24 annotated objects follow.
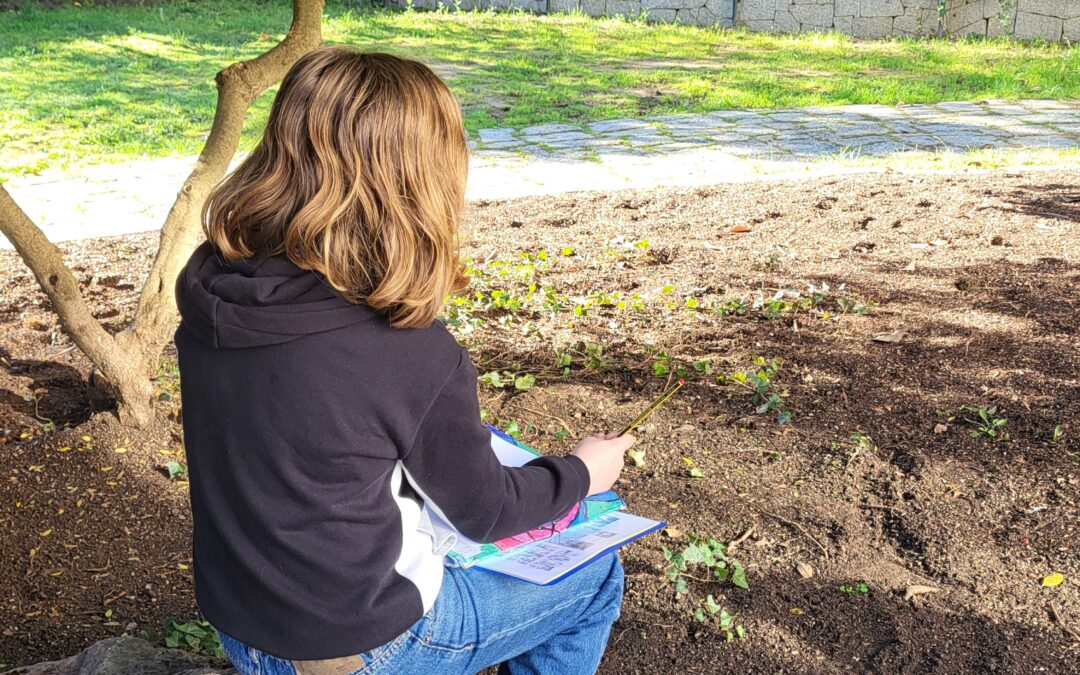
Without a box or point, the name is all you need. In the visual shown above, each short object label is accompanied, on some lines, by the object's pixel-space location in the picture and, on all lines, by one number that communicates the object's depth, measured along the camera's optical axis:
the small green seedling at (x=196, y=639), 2.47
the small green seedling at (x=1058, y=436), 3.32
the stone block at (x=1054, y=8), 13.03
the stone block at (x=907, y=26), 13.62
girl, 1.46
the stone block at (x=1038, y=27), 13.07
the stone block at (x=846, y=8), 13.66
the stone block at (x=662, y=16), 14.41
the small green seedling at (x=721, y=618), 2.55
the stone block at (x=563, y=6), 14.57
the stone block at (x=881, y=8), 13.59
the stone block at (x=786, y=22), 13.91
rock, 2.12
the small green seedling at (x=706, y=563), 2.74
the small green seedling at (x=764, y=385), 3.62
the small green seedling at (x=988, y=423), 3.37
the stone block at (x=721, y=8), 14.13
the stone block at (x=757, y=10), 13.91
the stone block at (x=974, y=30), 13.41
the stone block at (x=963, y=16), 13.41
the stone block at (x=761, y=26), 13.98
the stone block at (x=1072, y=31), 12.99
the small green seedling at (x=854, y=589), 2.69
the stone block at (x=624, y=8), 14.44
